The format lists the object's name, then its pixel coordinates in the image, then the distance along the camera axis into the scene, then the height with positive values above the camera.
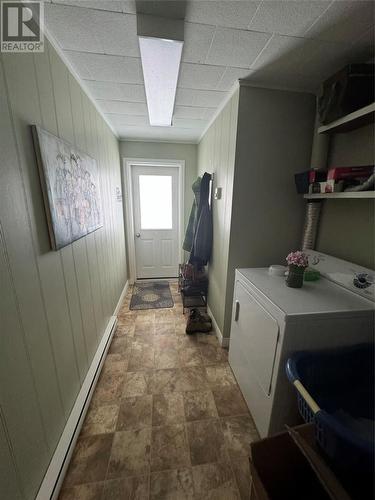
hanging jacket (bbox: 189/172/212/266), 2.31 -0.28
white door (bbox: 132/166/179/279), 3.28 -0.34
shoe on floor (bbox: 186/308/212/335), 2.22 -1.38
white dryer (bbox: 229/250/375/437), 1.01 -0.64
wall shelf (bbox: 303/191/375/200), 1.06 +0.06
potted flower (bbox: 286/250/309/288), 1.26 -0.41
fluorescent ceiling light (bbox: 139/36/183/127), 1.08 +0.84
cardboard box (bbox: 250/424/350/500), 0.81 -1.10
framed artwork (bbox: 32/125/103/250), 1.01 +0.07
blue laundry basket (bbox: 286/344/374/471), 0.93 -0.89
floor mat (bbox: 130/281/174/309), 2.81 -1.45
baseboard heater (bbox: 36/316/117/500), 0.93 -1.32
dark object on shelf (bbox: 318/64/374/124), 1.14 +0.68
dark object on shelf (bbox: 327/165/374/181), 1.14 +0.19
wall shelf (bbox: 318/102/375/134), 1.09 +0.51
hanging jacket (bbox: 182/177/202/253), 2.48 -0.27
